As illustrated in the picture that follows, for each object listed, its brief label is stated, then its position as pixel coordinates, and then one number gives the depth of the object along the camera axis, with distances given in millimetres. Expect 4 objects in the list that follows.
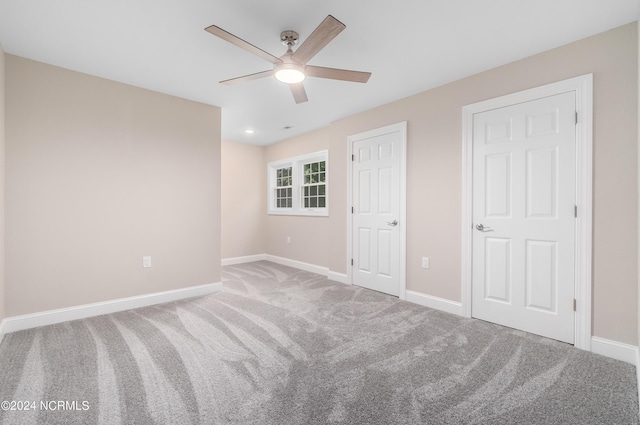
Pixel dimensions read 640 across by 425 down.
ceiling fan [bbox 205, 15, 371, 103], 1775
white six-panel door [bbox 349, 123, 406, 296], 3613
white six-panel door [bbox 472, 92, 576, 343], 2387
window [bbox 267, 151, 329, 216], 5070
